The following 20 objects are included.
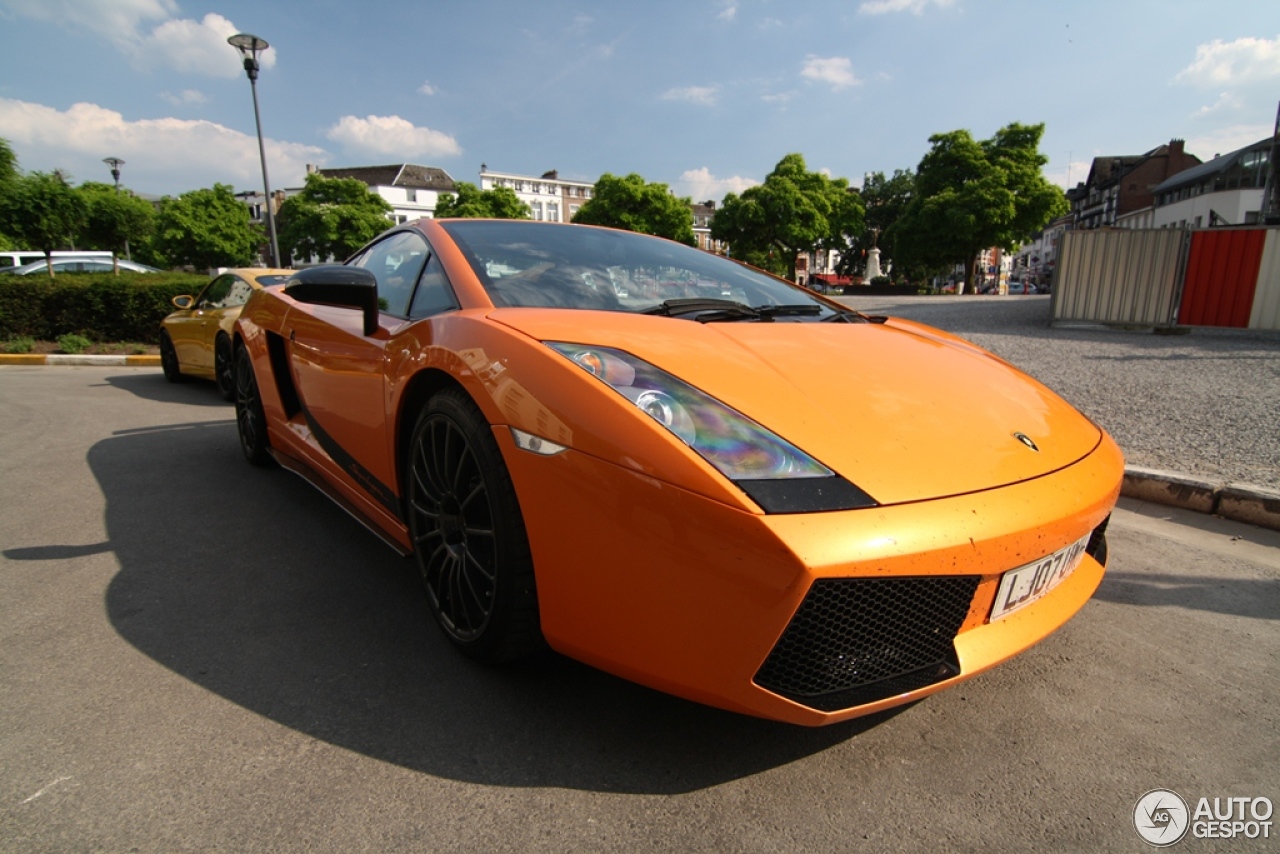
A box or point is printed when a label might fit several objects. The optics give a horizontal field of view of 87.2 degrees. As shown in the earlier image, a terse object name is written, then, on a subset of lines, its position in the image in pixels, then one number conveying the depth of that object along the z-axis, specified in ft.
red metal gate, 33.45
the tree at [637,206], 181.31
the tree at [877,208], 229.25
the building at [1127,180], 229.86
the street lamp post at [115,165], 110.32
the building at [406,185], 272.92
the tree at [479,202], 194.29
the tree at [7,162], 63.21
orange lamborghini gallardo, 4.17
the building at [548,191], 319.47
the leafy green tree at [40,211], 40.52
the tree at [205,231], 152.25
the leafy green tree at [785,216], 158.40
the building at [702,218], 336.90
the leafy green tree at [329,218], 184.24
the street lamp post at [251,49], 35.91
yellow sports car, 19.86
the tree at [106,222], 45.03
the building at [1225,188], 156.46
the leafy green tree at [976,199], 116.88
